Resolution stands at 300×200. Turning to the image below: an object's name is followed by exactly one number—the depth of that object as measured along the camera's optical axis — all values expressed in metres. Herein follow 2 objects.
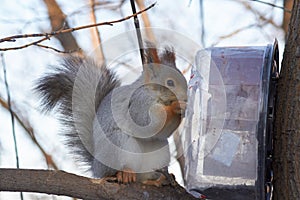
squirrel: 2.90
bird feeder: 2.72
